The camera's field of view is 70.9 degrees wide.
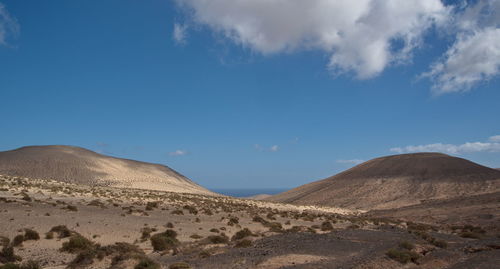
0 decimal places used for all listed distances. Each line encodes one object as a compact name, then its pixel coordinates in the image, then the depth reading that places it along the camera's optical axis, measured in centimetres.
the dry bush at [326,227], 2453
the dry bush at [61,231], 1794
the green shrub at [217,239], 1700
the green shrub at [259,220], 2880
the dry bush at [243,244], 1519
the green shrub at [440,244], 1606
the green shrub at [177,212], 3016
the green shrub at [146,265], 1073
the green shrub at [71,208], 2680
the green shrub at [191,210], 3184
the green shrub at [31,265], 1102
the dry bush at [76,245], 1499
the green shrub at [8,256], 1273
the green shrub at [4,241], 1495
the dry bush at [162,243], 1544
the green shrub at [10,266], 1036
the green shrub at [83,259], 1226
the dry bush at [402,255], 1210
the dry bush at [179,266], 1121
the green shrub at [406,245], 1372
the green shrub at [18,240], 1568
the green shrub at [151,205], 3156
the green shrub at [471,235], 2158
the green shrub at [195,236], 1992
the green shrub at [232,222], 2628
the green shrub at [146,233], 1903
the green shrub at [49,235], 1738
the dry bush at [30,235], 1678
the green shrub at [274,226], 2242
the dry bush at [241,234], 1863
